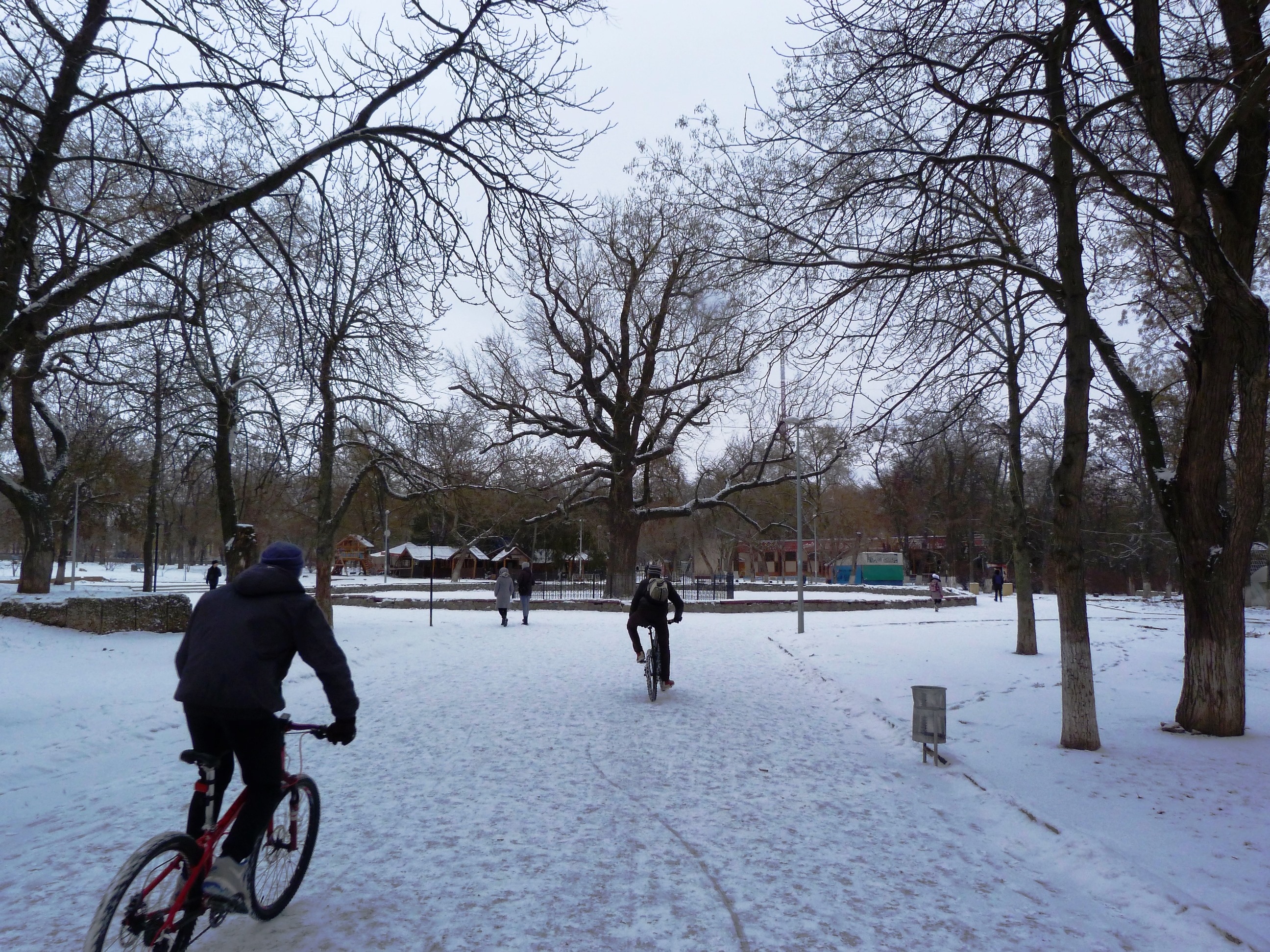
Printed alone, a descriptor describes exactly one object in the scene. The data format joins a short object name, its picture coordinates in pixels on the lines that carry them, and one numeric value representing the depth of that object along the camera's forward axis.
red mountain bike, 3.28
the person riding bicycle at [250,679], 3.75
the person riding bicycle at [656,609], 11.77
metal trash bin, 8.05
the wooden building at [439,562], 72.62
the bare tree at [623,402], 30.95
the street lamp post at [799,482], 22.03
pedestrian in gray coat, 24.39
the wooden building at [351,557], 88.62
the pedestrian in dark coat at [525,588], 24.91
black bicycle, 11.67
